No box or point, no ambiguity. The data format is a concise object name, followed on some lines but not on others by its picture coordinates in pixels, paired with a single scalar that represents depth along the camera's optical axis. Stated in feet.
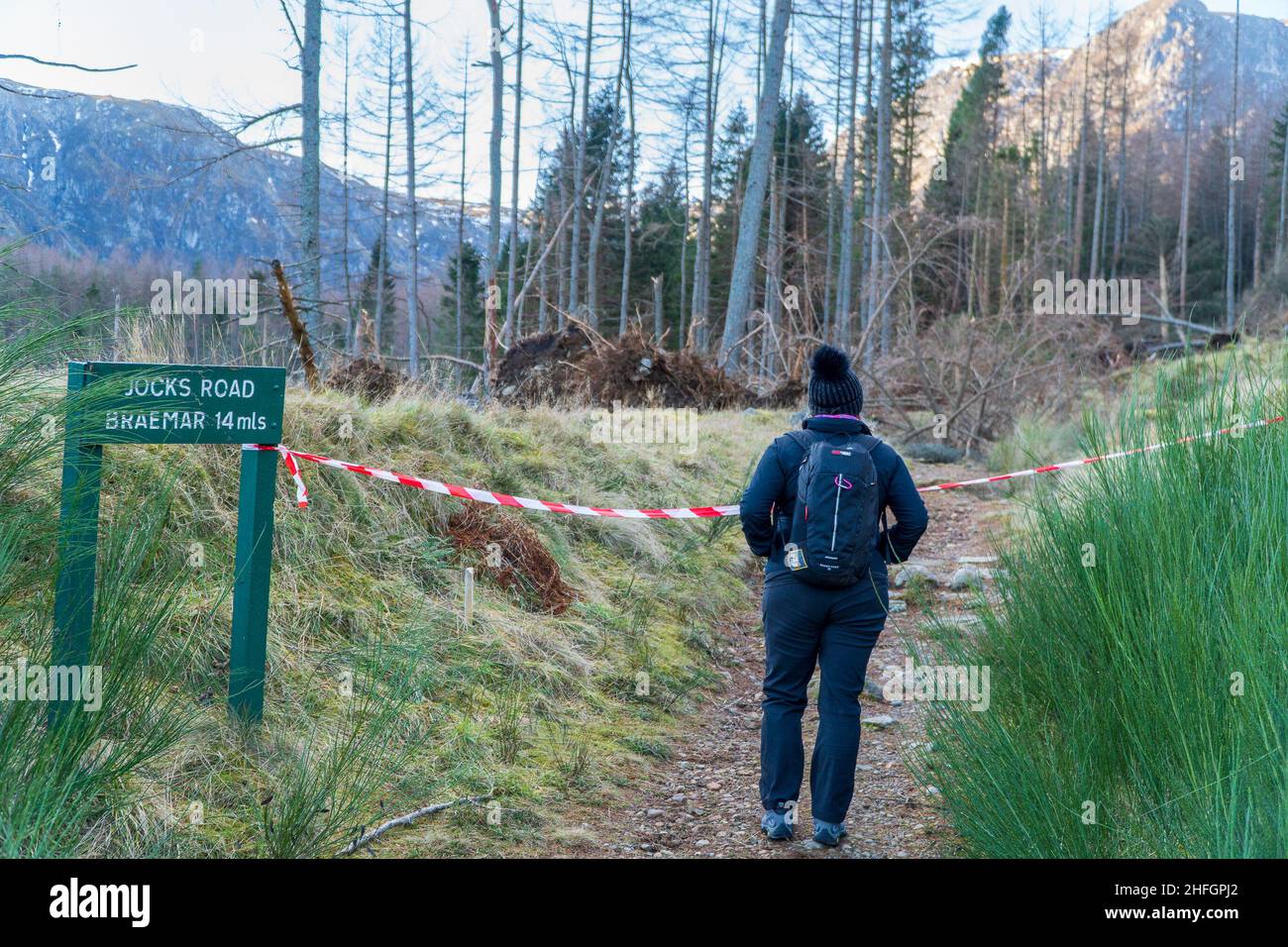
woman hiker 13.67
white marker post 18.65
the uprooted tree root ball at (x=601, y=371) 47.70
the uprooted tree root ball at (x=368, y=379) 29.48
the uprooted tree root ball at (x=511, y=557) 21.52
